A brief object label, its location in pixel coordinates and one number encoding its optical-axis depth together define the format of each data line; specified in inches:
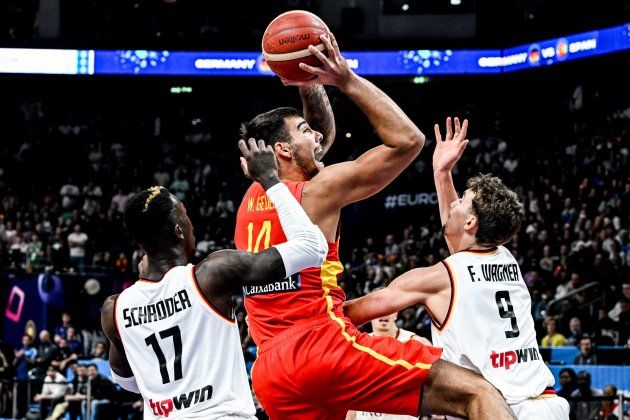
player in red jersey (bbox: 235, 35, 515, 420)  178.5
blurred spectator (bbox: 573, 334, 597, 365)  514.6
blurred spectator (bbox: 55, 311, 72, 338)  684.7
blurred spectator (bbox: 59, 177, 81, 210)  930.7
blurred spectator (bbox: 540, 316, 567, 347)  557.9
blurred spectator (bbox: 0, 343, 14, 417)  548.1
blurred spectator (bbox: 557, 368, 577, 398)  468.1
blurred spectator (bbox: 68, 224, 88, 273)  802.8
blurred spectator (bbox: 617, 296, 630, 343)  572.1
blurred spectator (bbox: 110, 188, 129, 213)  918.2
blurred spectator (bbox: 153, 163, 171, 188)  984.6
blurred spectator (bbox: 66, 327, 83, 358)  660.1
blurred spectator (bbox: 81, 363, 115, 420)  510.0
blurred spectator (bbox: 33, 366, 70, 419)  530.9
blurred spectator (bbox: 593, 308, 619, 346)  553.6
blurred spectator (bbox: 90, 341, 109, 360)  599.8
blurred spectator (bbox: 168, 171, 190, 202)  956.6
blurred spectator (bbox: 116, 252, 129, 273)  764.0
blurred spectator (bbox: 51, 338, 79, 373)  571.6
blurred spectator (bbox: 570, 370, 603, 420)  434.6
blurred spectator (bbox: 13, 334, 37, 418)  613.9
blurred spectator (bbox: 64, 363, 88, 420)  519.2
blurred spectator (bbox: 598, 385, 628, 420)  436.8
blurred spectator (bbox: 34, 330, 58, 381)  581.6
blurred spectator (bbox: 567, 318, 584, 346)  568.1
